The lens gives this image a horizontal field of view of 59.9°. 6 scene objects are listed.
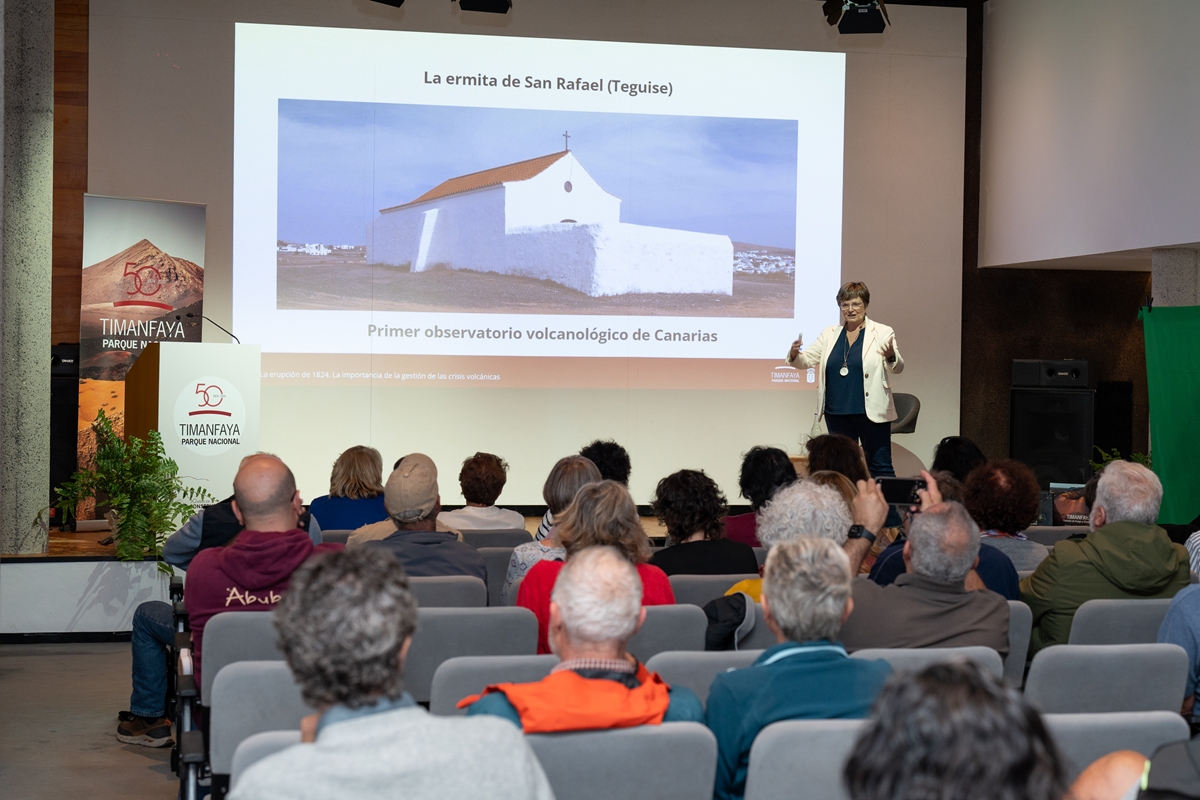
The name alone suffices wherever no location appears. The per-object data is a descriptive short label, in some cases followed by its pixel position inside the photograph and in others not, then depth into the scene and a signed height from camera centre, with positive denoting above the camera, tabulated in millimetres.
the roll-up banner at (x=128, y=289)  6668 +640
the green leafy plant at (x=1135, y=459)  6863 -381
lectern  5426 -91
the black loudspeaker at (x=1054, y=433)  8047 -242
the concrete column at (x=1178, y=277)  7102 +868
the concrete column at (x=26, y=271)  5793 +665
